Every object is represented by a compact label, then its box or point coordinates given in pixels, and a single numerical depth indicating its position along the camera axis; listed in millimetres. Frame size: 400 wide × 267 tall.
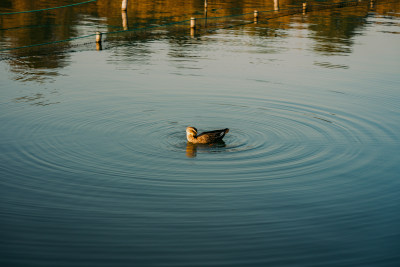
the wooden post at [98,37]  28250
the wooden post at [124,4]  45781
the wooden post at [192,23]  35438
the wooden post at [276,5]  52156
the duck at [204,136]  12758
